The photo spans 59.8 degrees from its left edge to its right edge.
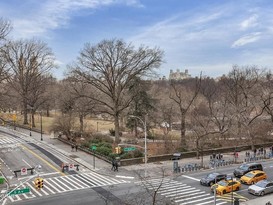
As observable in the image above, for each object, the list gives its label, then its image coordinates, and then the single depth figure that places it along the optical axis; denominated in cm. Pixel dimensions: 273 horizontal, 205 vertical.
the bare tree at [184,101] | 4024
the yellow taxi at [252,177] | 2605
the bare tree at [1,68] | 3212
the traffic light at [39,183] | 1891
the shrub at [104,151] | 3609
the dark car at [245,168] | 2857
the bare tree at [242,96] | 4537
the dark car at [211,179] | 2533
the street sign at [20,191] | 1663
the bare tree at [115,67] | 4014
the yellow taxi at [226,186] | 2332
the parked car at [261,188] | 2315
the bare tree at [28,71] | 5682
